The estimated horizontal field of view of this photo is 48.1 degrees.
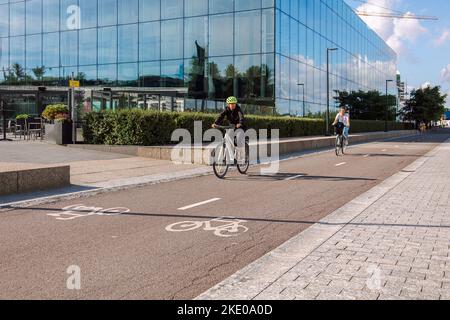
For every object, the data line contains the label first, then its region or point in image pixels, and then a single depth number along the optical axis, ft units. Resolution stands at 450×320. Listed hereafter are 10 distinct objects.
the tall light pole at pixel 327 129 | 125.80
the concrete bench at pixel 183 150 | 52.75
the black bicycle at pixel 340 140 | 69.05
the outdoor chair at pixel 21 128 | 81.20
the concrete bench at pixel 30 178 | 30.25
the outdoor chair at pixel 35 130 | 77.62
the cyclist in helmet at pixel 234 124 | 40.63
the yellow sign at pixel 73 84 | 69.07
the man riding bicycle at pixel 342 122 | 68.87
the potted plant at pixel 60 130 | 66.18
